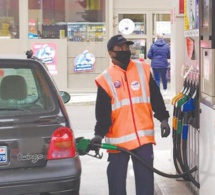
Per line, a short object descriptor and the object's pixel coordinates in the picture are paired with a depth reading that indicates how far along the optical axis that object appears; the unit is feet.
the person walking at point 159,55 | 51.60
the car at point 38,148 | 14.65
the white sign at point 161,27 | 56.75
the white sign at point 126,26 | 56.70
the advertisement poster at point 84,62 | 55.84
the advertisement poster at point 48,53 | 55.31
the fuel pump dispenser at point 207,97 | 15.48
